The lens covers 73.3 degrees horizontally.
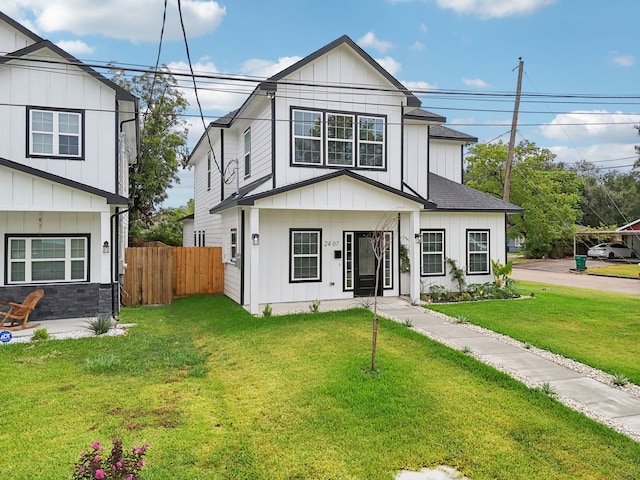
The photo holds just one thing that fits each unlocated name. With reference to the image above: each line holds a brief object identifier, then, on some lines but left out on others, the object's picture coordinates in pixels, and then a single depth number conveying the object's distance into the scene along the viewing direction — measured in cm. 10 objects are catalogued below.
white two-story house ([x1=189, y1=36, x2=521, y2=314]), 1179
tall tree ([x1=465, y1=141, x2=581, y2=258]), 3219
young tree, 1328
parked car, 3425
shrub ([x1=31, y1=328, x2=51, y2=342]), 880
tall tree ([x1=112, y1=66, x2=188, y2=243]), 2253
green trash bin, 2588
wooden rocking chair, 979
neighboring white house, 1029
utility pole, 2178
